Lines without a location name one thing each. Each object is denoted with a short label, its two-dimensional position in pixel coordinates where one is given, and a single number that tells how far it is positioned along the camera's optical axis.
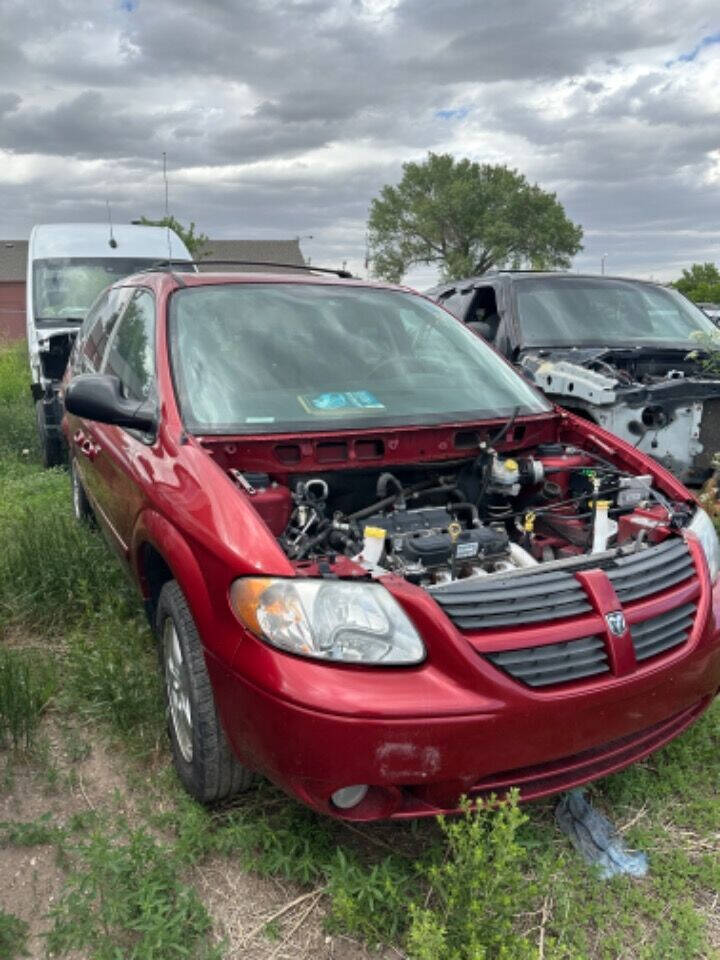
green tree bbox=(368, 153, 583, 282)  55.16
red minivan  2.00
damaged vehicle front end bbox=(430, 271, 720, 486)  4.95
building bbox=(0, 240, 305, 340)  50.19
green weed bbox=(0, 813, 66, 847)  2.41
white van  7.89
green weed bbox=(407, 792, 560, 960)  1.89
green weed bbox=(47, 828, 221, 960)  2.02
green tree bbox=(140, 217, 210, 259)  26.43
